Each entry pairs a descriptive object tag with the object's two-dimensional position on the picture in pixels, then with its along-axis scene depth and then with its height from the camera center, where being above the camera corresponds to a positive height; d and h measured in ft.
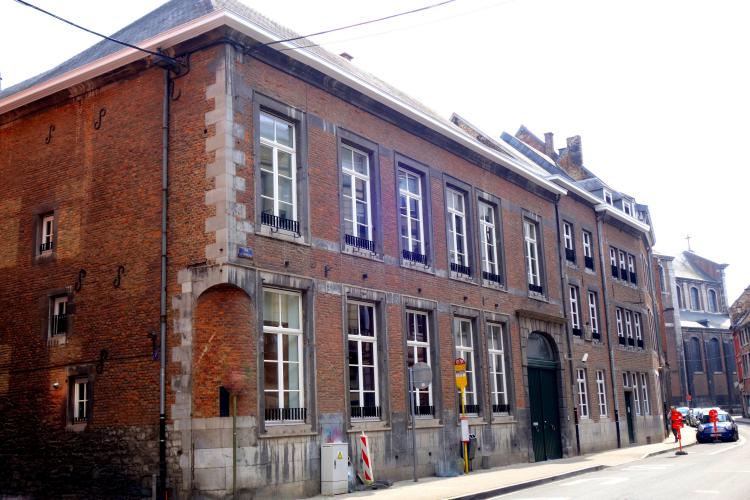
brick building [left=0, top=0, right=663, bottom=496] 48.37 +9.97
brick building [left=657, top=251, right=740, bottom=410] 259.39 +22.05
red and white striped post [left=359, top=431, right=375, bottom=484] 54.70 -3.15
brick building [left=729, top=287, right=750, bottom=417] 241.18 +17.37
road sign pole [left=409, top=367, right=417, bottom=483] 54.65 +0.05
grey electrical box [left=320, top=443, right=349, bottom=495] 50.78 -3.25
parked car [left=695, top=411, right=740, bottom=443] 111.96 -4.22
